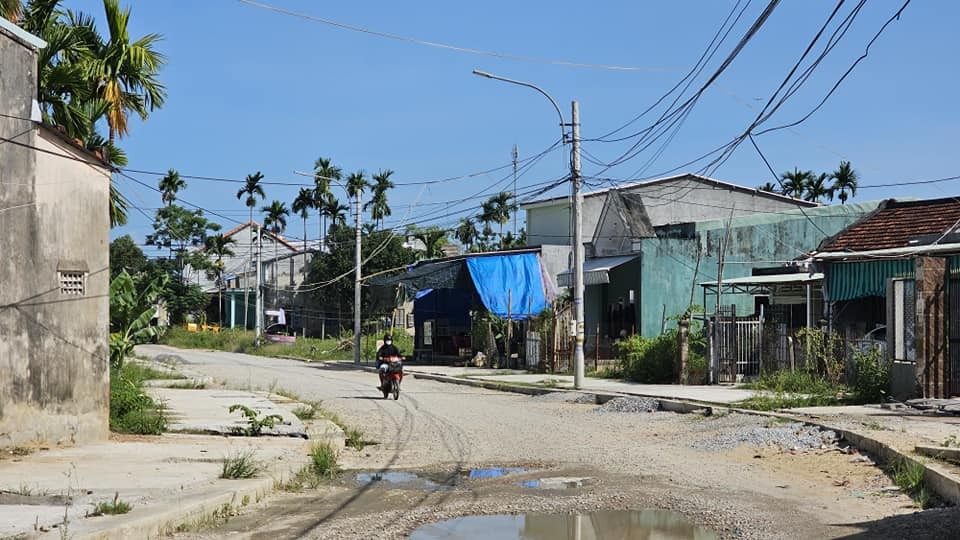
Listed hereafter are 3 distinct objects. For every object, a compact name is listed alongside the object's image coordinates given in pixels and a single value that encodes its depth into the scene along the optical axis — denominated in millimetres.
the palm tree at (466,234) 95175
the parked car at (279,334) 67438
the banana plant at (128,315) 25406
